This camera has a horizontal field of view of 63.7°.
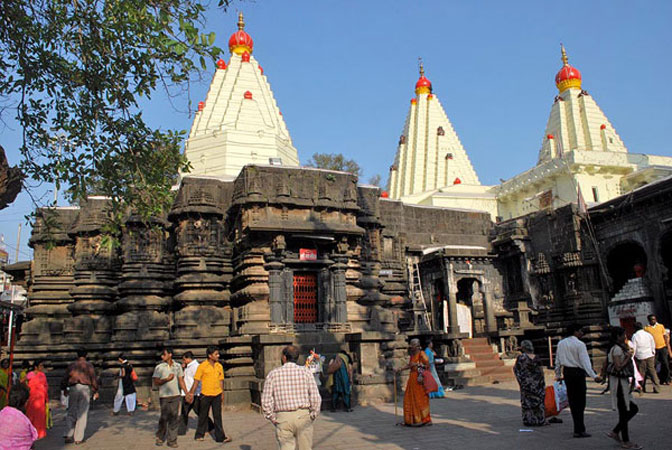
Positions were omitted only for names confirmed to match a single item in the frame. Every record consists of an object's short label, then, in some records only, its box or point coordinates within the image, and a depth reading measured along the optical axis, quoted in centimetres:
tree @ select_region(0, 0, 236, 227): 723
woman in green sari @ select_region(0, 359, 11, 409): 749
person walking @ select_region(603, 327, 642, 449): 697
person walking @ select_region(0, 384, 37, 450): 474
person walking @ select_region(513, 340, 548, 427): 872
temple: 1528
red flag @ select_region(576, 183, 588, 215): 2024
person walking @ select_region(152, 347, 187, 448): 863
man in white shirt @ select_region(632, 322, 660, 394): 1179
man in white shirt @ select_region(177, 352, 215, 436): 940
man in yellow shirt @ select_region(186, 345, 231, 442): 855
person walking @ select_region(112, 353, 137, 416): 1344
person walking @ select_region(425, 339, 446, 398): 1418
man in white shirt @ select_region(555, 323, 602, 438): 766
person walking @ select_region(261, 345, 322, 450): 550
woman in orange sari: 921
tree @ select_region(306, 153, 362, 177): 4222
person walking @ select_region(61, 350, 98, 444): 917
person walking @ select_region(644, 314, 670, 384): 1248
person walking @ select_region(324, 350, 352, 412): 1180
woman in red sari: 935
